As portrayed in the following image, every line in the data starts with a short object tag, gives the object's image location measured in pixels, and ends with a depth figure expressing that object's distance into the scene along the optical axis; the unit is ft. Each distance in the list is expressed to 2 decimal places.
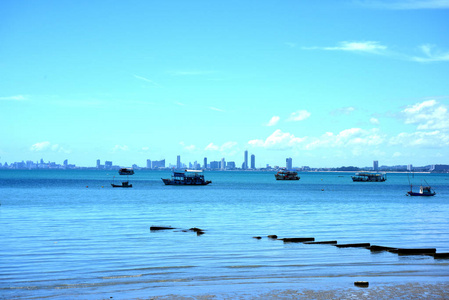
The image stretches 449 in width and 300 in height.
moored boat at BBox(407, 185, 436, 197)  395.92
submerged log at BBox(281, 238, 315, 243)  133.80
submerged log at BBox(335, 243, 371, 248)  124.64
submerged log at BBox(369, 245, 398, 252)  118.93
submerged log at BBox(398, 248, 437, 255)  114.42
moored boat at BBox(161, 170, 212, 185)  588.91
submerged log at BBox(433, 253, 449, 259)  109.89
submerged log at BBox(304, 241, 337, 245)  130.72
